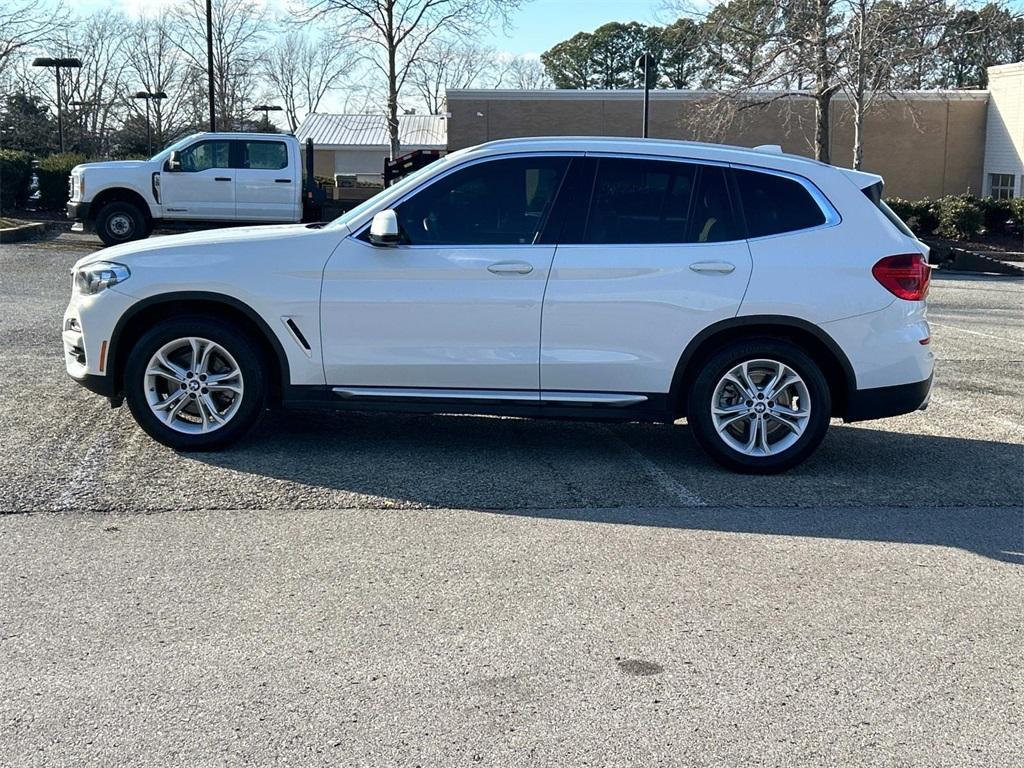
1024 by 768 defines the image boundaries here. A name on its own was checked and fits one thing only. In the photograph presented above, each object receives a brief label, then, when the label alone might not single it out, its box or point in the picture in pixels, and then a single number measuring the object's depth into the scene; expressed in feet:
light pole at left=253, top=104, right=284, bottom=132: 168.06
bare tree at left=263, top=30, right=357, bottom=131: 248.93
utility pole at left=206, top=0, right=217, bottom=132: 95.61
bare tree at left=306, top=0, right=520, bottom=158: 98.32
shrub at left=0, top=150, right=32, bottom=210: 80.18
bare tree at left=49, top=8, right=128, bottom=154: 144.15
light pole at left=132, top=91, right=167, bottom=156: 121.80
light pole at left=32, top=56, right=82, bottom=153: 86.38
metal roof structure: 197.57
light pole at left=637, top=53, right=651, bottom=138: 84.23
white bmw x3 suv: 20.65
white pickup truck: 65.05
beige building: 118.62
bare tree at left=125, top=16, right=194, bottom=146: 160.04
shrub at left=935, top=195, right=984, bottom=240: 83.66
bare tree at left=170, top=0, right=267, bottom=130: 137.80
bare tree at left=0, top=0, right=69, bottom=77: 75.97
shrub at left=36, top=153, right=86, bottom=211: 82.38
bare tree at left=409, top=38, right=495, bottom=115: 221.54
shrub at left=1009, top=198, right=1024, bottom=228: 85.35
